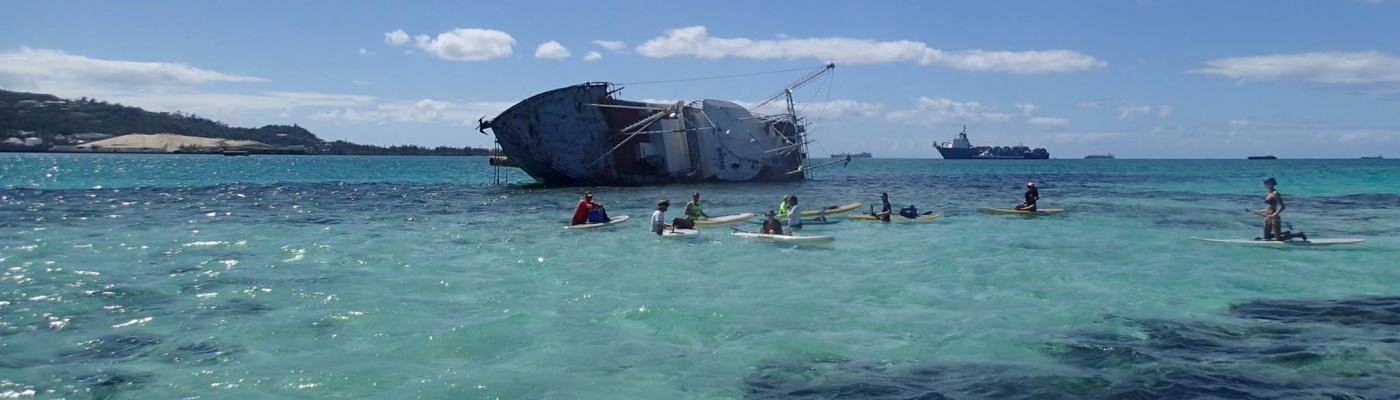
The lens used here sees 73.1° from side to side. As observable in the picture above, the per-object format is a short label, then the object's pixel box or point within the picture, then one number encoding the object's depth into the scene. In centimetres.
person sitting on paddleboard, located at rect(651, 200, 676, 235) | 2305
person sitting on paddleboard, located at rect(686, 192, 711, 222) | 2502
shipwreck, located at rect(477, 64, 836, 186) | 4406
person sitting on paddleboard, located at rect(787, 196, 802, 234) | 2301
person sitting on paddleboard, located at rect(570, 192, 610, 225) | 2538
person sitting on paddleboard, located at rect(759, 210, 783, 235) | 2216
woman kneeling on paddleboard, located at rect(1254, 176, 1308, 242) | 2092
